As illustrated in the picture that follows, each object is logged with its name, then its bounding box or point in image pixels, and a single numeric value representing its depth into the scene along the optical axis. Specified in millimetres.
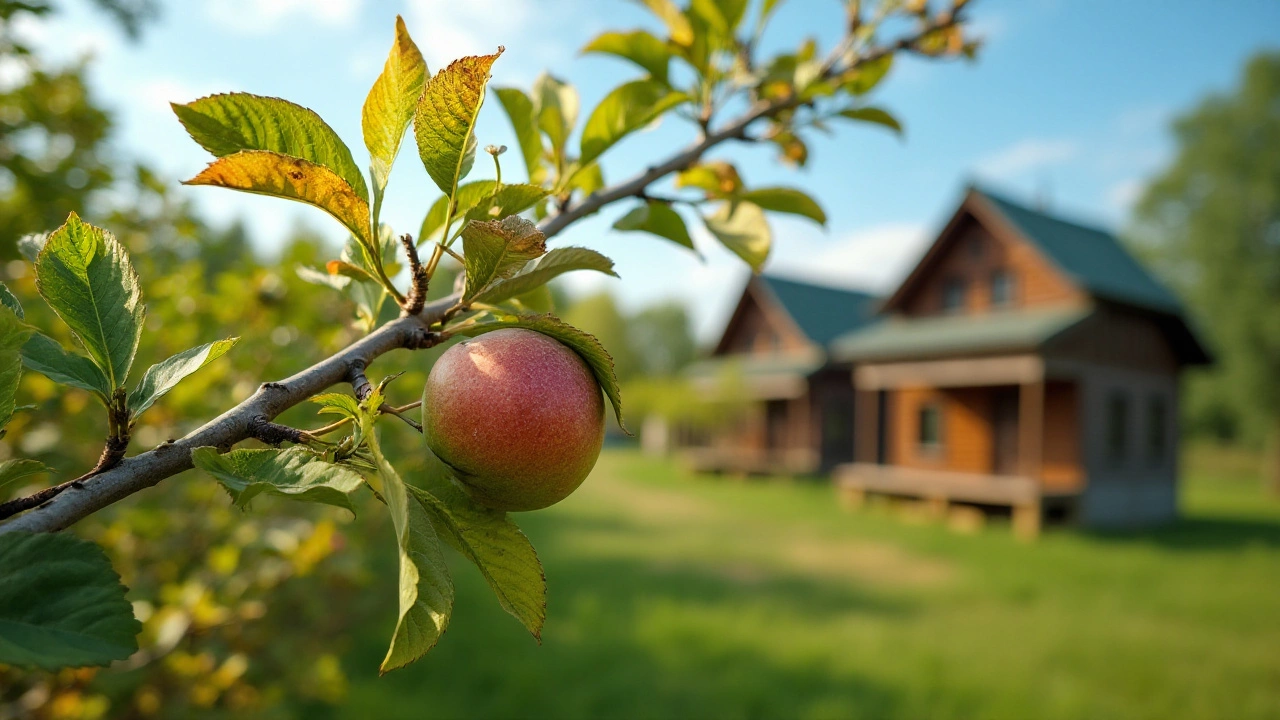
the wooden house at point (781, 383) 19484
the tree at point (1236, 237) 22469
